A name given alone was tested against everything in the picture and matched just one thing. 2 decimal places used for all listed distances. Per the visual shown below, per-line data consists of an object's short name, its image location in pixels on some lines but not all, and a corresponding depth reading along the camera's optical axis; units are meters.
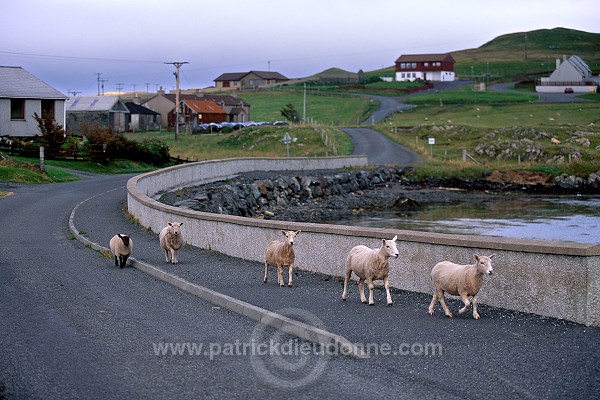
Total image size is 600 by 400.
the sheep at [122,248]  20.09
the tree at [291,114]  121.29
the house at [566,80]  150.25
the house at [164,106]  125.62
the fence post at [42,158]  52.66
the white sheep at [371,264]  13.69
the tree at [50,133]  63.06
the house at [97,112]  104.25
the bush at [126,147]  65.38
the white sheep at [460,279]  12.33
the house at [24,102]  67.44
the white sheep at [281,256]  16.53
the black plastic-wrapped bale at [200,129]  108.62
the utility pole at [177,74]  86.72
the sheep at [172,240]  20.27
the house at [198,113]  124.00
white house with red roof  195.50
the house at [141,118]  115.31
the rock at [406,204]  56.80
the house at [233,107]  135.62
